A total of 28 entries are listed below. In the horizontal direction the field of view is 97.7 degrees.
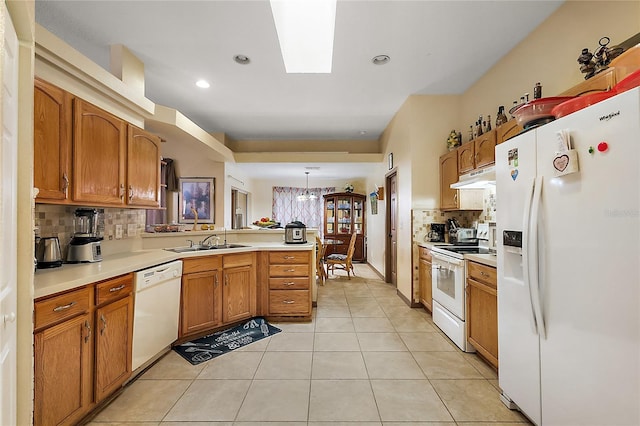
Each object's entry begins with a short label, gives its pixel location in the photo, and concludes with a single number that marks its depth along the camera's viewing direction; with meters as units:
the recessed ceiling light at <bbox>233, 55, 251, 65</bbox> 2.78
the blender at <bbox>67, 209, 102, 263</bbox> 2.07
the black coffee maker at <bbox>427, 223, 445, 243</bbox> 3.57
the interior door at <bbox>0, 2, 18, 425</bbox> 0.89
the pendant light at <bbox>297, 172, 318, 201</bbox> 7.49
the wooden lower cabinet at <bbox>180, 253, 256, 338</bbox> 2.65
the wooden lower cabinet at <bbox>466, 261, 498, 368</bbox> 2.12
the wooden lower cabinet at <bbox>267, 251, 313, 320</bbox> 3.22
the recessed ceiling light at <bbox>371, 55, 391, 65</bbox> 2.78
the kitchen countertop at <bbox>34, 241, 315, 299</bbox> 1.46
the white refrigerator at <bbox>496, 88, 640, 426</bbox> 1.05
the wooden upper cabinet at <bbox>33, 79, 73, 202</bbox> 1.68
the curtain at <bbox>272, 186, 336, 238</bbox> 8.12
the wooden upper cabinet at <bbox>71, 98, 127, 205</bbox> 1.95
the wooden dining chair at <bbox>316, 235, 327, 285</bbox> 4.87
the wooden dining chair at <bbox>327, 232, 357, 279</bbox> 5.43
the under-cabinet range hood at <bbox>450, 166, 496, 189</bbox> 2.63
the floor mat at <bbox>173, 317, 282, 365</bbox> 2.47
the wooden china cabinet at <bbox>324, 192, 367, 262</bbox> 7.56
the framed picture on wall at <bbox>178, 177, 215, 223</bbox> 5.04
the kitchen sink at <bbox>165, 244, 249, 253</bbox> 2.97
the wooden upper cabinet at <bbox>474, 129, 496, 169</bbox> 2.61
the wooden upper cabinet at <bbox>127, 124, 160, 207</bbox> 2.46
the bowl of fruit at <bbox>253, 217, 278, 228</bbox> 4.07
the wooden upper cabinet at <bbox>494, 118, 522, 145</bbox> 2.33
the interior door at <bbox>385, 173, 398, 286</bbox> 4.75
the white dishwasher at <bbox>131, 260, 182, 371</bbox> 2.06
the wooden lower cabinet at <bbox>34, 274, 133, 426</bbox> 1.36
